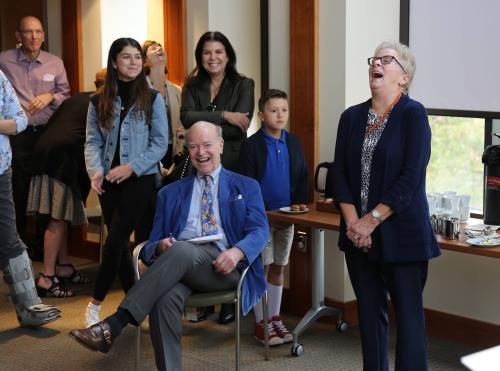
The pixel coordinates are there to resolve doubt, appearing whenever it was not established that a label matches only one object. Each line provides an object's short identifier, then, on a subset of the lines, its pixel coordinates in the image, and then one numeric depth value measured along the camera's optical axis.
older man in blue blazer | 3.34
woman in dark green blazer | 4.29
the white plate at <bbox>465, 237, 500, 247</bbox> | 3.35
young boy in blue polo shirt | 4.10
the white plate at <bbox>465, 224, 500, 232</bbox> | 3.66
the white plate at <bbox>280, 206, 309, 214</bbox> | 4.02
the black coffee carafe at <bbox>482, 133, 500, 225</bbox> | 3.66
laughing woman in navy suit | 2.96
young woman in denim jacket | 4.18
